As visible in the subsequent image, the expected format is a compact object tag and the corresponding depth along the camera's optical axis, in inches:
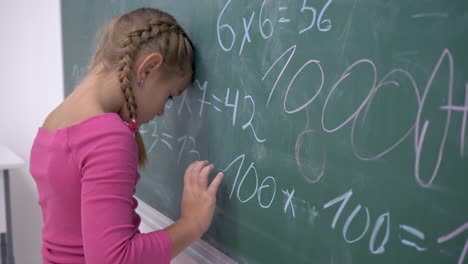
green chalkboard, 22.3
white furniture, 69.2
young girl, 31.2
